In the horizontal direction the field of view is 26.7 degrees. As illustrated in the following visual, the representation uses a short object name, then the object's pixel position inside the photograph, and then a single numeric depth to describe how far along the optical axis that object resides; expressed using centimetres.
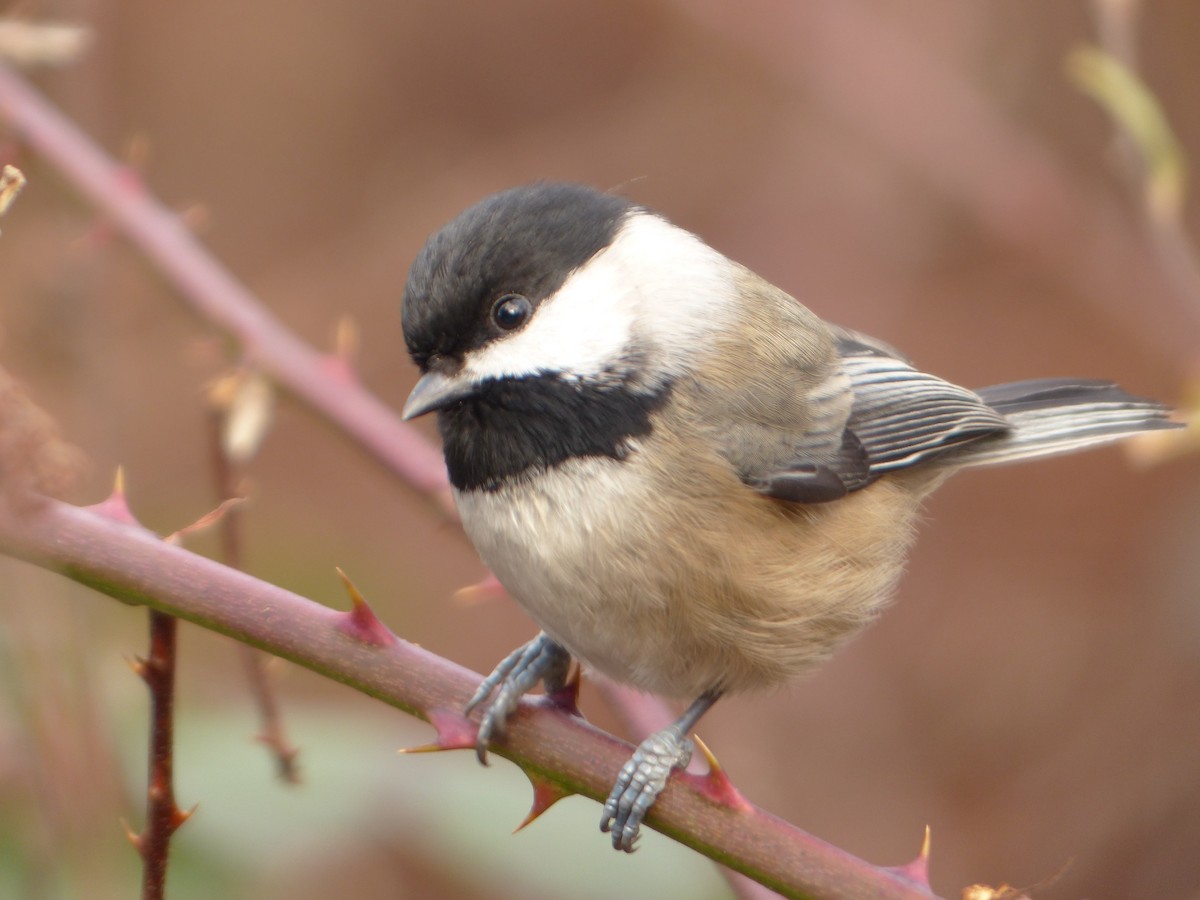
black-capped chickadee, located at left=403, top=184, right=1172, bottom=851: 425
